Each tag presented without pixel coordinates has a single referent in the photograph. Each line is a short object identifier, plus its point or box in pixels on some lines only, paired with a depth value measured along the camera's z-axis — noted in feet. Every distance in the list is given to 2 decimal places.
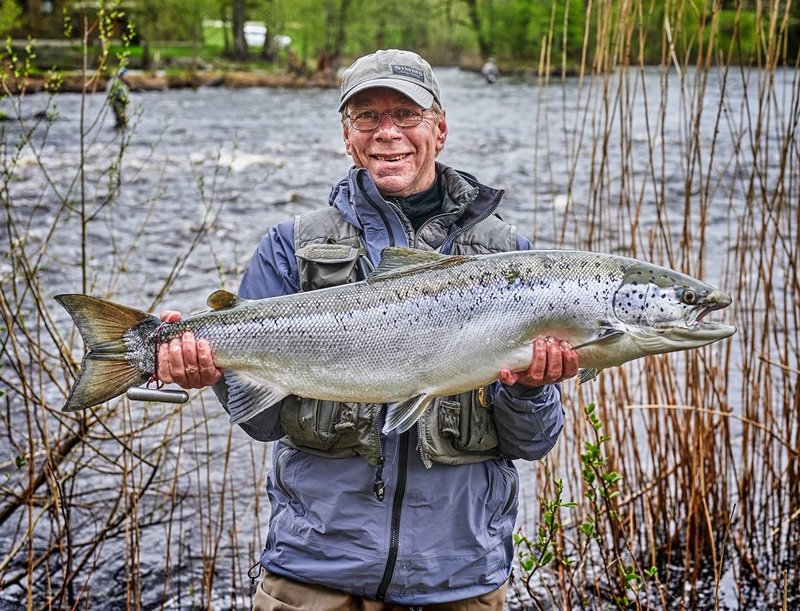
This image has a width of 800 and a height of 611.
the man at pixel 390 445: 9.45
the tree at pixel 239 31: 171.99
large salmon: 9.27
